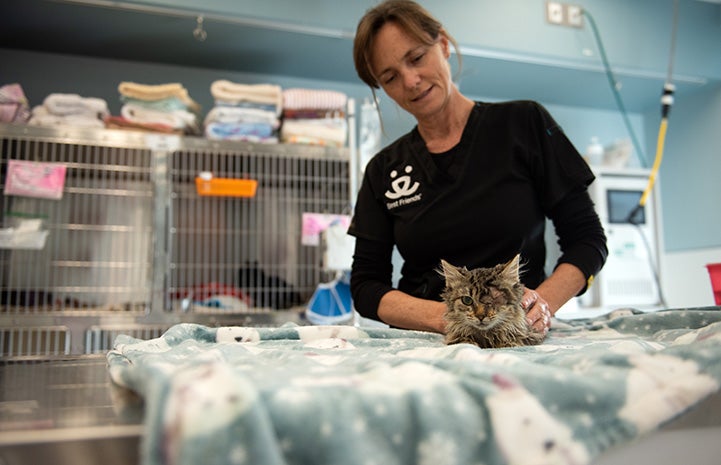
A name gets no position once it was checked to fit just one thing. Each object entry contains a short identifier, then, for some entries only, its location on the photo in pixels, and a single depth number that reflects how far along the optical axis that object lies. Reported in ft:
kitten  2.92
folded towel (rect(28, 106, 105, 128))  7.29
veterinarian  3.67
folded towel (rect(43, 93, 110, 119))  7.39
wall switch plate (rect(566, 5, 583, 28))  9.09
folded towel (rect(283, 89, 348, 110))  8.18
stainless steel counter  1.25
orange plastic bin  7.53
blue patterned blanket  1.18
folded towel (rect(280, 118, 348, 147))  8.17
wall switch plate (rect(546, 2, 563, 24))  8.98
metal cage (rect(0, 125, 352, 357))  7.19
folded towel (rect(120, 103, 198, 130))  7.66
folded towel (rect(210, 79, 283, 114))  7.93
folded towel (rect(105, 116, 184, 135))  7.54
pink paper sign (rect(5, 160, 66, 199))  6.95
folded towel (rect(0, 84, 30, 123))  7.18
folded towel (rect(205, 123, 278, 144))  7.88
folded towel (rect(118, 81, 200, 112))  7.69
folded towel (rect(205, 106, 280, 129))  7.89
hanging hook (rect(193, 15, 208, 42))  7.50
